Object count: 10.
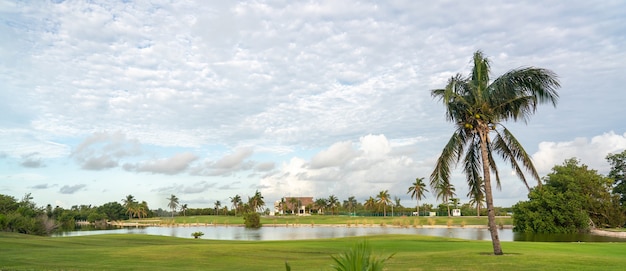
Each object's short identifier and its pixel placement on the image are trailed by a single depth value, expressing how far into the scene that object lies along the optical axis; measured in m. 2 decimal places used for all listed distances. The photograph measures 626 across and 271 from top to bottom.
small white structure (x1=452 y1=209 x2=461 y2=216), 144.74
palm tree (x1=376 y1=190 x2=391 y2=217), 162.75
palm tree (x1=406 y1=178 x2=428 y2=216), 148.88
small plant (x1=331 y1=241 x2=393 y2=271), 4.72
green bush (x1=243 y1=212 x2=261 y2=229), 115.25
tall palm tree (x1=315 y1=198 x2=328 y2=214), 195.62
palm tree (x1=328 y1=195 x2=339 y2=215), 192.75
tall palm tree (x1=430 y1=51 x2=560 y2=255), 21.38
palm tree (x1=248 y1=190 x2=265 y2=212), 186.75
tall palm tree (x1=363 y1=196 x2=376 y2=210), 171.62
